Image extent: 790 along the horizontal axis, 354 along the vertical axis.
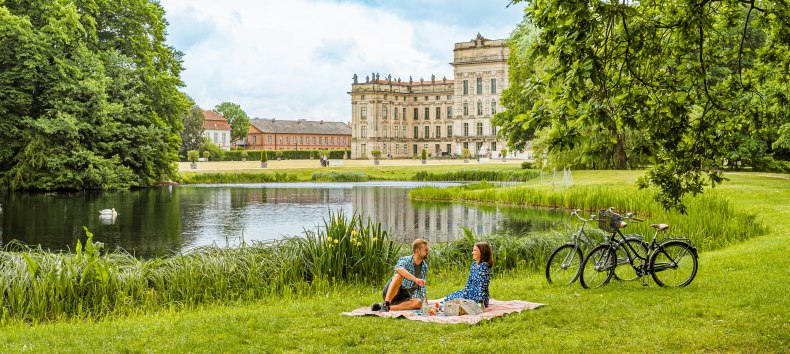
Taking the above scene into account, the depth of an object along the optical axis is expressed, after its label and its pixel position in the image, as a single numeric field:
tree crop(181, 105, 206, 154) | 79.12
